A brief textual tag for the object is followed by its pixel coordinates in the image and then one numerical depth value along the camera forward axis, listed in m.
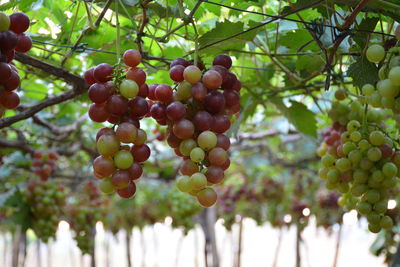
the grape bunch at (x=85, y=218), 2.70
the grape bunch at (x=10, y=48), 0.88
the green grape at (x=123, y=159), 0.92
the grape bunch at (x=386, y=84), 0.93
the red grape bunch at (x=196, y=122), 0.94
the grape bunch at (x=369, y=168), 1.16
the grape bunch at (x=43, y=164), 2.22
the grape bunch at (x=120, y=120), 0.93
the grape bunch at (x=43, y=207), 2.23
